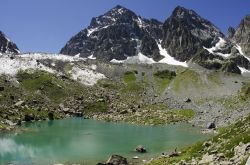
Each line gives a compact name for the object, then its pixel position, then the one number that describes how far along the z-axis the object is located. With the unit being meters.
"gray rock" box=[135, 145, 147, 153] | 42.12
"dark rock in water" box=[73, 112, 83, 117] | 90.25
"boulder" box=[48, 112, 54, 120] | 81.63
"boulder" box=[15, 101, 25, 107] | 80.29
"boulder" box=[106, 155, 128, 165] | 32.58
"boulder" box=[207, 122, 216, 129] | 63.41
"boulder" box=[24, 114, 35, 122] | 75.39
